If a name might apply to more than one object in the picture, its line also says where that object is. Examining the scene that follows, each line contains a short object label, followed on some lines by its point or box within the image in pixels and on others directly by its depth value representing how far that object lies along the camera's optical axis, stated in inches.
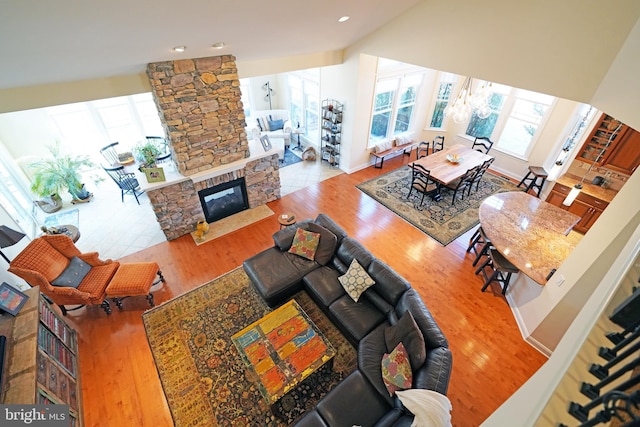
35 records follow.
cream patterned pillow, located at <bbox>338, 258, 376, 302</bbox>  155.8
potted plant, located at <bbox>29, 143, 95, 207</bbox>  237.9
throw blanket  100.8
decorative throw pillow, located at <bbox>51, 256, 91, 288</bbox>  156.0
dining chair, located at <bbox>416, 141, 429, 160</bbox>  334.0
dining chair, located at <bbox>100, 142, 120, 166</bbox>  267.5
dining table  245.9
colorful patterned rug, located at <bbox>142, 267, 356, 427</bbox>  131.1
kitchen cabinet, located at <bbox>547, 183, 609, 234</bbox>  199.2
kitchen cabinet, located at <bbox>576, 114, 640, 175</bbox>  184.5
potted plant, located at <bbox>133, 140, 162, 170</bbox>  200.8
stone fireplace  178.4
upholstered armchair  145.6
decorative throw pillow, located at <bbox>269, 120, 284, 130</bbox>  363.3
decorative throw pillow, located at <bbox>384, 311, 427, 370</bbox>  120.1
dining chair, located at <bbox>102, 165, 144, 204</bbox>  258.1
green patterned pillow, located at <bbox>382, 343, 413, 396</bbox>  115.8
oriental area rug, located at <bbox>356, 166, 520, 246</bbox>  237.5
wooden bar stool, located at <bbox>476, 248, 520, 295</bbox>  170.4
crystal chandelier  211.3
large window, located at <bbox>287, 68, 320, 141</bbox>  318.0
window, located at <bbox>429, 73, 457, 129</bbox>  316.4
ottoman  163.0
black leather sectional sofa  114.4
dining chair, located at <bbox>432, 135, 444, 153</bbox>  326.0
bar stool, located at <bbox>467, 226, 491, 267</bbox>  192.7
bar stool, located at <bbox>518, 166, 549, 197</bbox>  259.4
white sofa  344.3
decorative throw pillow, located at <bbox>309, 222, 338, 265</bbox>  177.8
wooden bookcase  104.4
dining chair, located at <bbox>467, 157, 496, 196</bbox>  255.9
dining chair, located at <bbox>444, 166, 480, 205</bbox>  253.1
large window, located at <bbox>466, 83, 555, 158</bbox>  269.0
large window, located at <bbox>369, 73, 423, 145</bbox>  295.4
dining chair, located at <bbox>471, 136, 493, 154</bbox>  302.8
